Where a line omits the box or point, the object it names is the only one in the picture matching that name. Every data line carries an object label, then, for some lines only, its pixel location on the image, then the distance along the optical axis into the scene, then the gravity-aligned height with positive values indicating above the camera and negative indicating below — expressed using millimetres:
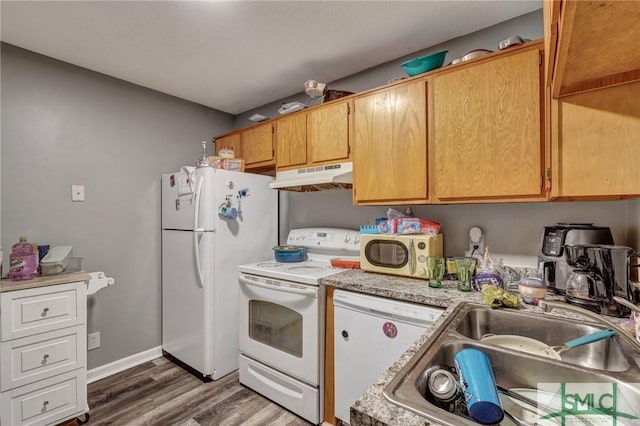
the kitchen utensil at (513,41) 1403 +804
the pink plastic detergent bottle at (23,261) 1692 -272
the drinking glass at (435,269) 1559 -305
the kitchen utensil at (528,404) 646 -435
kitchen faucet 678 -261
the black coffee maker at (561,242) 1327 -148
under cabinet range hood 1986 +244
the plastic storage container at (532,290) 1226 -332
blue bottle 515 -324
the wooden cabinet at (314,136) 2025 +554
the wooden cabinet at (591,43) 612 +434
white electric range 1739 -720
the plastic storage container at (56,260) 1798 -284
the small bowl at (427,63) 1680 +852
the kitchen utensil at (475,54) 1523 +811
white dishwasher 1387 -625
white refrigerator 2176 -316
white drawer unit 1544 -776
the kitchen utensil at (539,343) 802 -402
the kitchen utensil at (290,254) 2260 -317
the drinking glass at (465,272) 1451 -302
